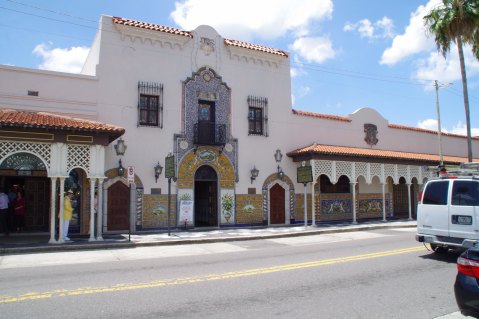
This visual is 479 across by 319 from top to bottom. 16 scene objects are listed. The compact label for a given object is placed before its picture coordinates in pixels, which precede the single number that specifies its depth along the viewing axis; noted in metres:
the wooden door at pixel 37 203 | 16.31
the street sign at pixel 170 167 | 15.67
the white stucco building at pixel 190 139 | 15.63
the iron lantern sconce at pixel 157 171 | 17.64
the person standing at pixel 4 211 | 14.82
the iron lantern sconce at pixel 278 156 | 21.03
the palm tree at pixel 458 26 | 22.17
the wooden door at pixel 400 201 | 26.20
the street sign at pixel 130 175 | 14.30
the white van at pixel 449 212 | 9.60
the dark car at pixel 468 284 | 4.92
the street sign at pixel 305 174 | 18.89
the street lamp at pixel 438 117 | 25.94
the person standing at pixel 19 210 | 15.53
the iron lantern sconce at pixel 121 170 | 16.77
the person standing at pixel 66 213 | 14.01
